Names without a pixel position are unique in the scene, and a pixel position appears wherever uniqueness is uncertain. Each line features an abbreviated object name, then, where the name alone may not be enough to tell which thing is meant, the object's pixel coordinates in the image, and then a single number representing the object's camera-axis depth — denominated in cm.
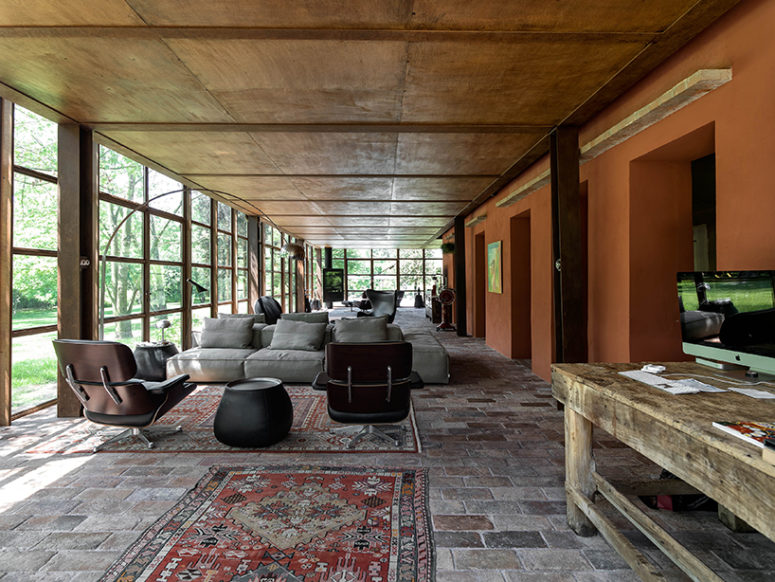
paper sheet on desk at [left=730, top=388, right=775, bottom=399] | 173
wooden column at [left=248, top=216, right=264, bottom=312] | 981
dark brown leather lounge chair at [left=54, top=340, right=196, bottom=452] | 318
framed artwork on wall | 760
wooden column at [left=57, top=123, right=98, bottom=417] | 414
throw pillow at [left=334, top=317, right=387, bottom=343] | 571
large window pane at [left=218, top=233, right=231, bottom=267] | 866
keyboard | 181
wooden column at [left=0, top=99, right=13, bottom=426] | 383
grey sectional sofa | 547
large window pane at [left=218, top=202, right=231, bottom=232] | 869
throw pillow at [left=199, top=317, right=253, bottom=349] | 591
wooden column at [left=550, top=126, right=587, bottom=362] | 417
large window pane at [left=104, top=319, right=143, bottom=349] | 538
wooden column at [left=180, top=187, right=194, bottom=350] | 721
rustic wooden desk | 120
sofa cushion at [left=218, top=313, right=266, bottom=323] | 629
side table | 448
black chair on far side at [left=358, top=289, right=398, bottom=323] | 884
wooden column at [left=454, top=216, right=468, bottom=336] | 988
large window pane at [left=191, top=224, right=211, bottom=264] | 753
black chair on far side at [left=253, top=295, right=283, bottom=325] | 838
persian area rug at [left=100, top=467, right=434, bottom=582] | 194
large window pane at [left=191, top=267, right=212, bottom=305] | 754
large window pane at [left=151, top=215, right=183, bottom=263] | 638
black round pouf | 339
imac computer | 195
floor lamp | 427
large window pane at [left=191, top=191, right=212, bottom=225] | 755
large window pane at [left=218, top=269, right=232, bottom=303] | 865
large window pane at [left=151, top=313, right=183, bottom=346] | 633
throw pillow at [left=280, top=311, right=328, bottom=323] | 627
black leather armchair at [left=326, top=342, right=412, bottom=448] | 328
